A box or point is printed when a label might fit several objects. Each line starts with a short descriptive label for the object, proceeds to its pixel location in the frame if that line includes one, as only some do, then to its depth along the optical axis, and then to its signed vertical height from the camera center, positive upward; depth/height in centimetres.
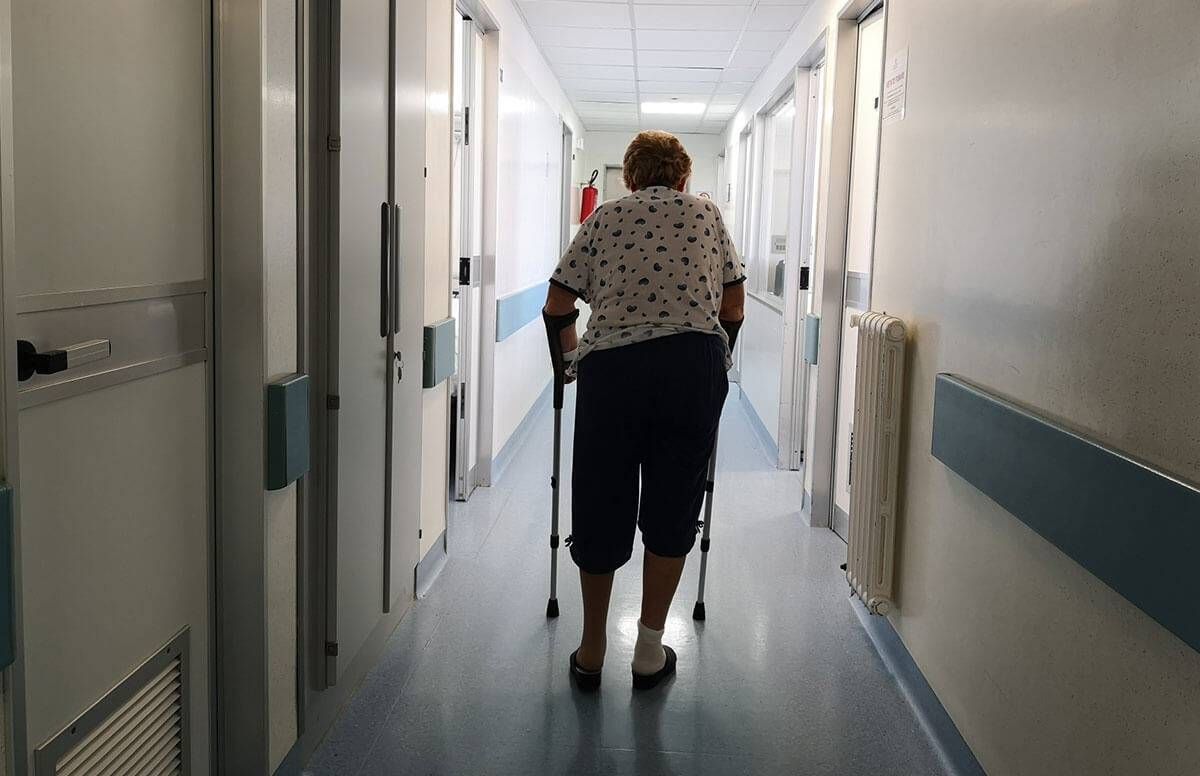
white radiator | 317 -62
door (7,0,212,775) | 149 -23
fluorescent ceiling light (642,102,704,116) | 1006 +142
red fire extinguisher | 1128 +54
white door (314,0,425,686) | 253 -20
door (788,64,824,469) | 525 -6
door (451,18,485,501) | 501 +9
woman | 276 -30
